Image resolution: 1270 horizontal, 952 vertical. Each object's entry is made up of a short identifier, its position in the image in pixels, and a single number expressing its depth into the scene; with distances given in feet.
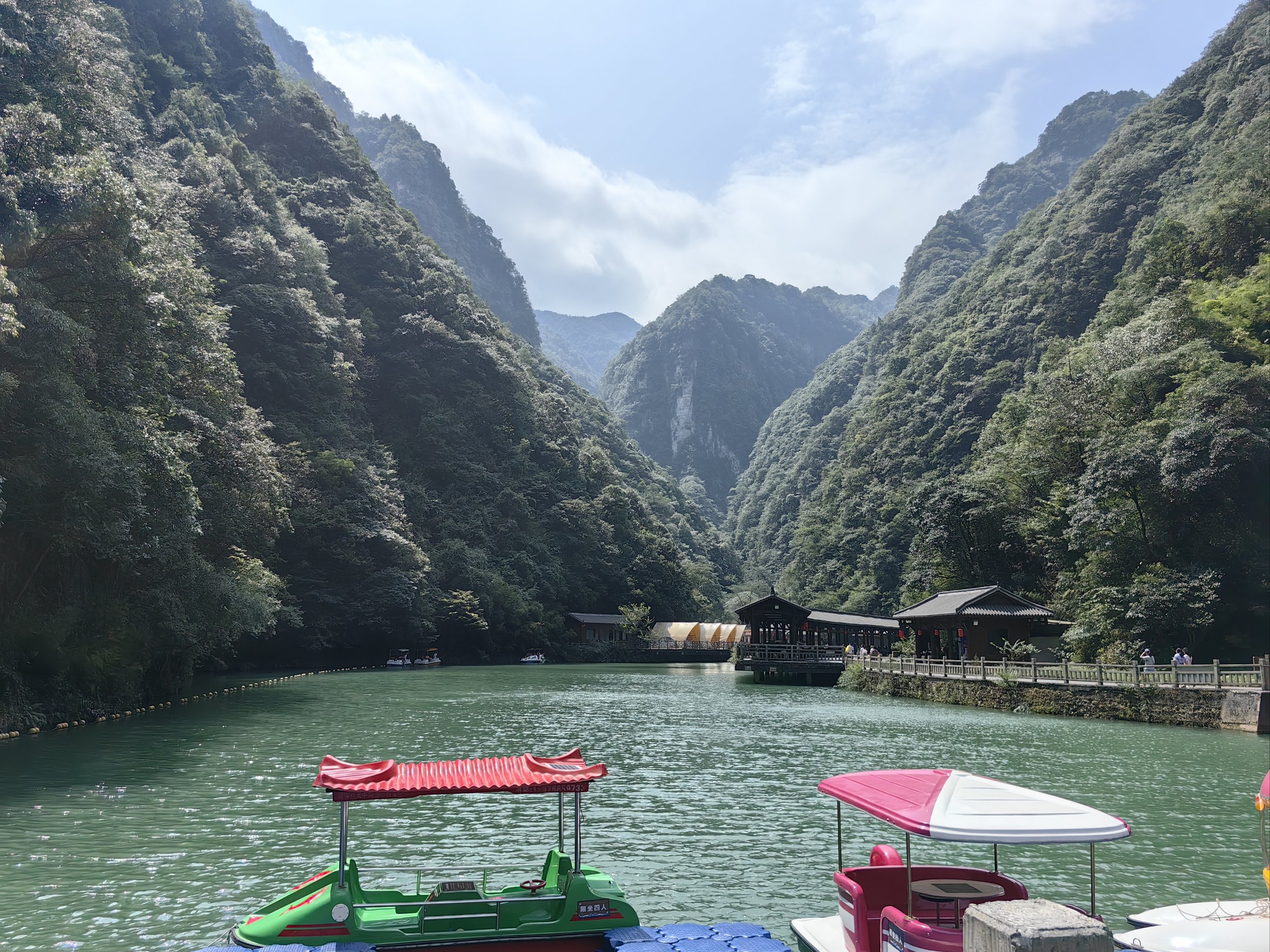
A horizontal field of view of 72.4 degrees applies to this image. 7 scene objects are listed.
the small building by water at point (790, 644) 186.80
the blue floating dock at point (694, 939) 28.86
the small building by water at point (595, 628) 299.17
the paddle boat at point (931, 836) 23.29
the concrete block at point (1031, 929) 16.44
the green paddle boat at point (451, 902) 29.30
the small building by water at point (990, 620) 140.46
